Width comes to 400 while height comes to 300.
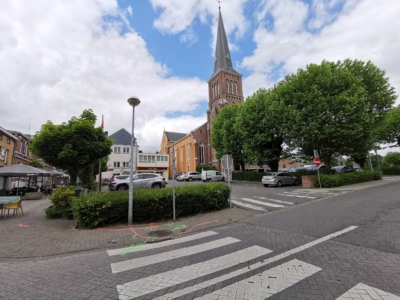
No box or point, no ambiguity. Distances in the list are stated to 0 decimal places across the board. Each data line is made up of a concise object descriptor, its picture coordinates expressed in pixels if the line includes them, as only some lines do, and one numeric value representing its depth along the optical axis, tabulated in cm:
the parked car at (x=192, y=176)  3753
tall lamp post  749
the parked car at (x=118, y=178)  2025
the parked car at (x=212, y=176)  3180
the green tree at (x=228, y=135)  3022
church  5025
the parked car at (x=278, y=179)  2098
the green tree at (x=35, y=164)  2593
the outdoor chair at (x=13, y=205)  936
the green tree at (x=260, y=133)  2447
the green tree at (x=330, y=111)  1677
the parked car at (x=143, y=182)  1911
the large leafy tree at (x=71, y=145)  1035
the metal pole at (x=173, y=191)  806
